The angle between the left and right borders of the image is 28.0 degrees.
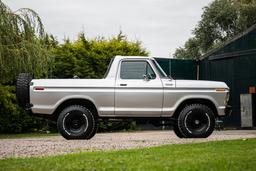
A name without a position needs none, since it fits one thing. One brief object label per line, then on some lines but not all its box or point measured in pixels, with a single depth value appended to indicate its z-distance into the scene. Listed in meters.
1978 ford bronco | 11.83
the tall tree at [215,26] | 50.50
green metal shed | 23.47
